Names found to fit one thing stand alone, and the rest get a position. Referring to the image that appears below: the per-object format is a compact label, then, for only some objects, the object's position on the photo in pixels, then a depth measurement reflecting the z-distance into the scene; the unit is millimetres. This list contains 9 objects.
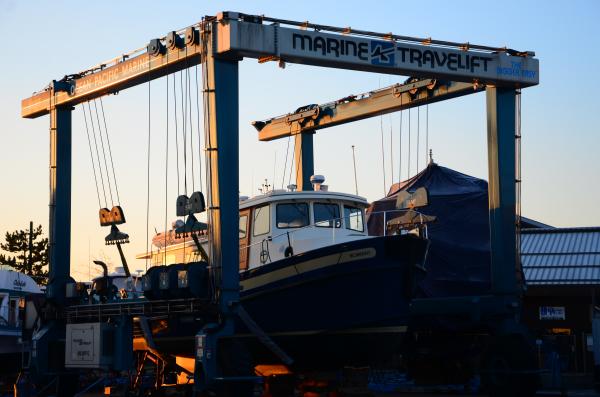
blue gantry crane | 19266
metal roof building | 33375
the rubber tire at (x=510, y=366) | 21719
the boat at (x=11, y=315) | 31962
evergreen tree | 58500
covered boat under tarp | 34844
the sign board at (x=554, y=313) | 35469
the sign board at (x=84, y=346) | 21312
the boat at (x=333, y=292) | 20172
